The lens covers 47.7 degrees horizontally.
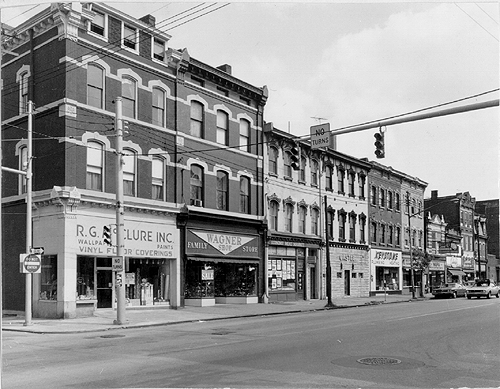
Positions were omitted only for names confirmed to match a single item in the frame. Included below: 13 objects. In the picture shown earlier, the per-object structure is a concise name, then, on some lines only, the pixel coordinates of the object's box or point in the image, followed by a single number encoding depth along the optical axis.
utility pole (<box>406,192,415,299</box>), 52.00
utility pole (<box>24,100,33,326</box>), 20.48
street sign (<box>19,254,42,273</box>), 19.88
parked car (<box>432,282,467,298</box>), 47.66
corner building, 24.44
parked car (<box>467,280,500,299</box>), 44.94
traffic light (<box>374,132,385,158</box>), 16.17
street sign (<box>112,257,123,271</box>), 21.11
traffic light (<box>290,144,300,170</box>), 19.03
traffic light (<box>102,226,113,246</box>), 21.80
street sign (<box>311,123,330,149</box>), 16.39
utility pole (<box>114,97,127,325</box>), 20.98
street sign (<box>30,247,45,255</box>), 20.51
